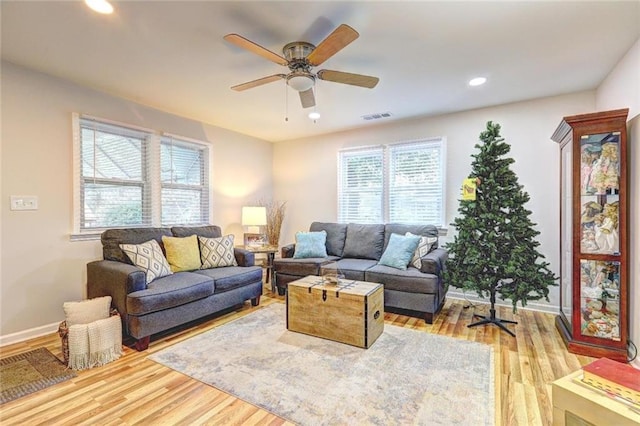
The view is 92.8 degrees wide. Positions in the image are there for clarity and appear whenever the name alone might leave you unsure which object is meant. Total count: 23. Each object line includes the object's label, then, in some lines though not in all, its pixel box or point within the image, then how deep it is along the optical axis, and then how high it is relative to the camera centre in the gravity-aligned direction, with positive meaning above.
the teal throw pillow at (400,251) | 3.56 -0.48
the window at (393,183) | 4.30 +0.43
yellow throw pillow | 3.41 -0.47
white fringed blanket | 2.34 -1.03
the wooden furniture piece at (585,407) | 1.32 -0.89
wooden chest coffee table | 2.66 -0.91
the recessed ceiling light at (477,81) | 3.05 +1.33
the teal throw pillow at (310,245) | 4.25 -0.48
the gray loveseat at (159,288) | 2.62 -0.74
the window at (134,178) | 3.31 +0.44
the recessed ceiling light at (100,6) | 1.89 +1.31
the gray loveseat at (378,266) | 3.25 -0.67
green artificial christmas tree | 2.97 -0.27
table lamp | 4.62 -0.07
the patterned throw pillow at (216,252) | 3.67 -0.49
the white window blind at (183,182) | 4.11 +0.43
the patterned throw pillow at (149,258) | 2.98 -0.46
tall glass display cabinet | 2.46 -0.21
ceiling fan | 2.13 +1.10
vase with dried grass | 5.41 -0.11
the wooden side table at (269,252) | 4.27 -0.57
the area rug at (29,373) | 2.07 -1.20
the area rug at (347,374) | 1.85 -1.20
